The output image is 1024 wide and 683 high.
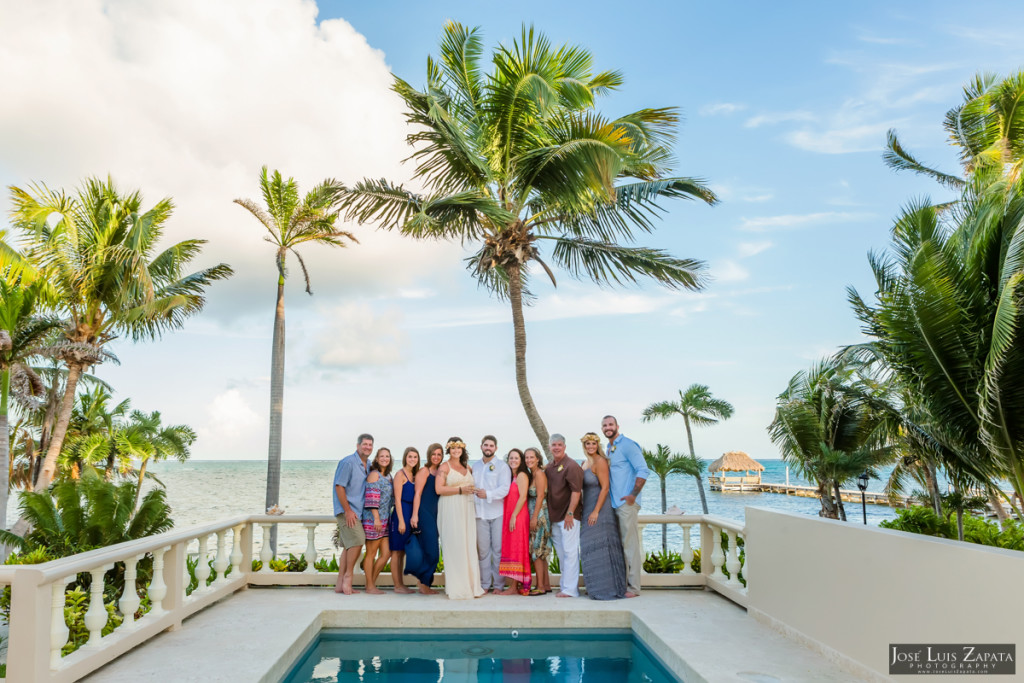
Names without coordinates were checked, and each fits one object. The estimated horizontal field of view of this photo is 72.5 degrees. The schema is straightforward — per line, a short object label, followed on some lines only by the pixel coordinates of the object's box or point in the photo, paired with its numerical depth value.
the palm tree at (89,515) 7.34
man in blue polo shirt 7.17
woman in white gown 7.07
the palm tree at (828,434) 15.26
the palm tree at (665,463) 18.41
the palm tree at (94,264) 14.30
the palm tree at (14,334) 11.18
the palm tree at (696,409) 26.59
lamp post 11.71
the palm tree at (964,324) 4.13
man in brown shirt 7.11
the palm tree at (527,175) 8.85
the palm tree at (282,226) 12.23
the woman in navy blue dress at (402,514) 7.20
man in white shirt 7.22
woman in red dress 7.12
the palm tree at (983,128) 17.20
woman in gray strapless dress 6.96
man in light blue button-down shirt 6.98
